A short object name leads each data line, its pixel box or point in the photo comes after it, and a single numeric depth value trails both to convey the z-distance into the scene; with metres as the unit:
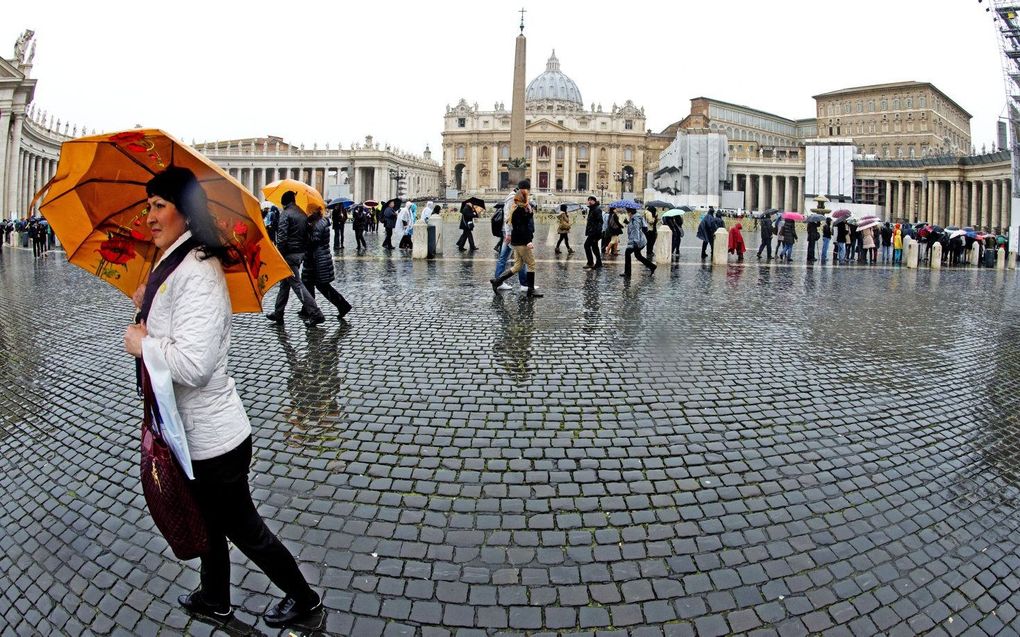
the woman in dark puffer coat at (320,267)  9.51
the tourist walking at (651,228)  20.16
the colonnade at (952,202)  51.38
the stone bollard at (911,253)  21.57
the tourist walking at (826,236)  22.72
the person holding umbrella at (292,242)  9.47
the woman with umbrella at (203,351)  2.68
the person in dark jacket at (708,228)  21.56
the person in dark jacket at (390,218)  24.42
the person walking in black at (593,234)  16.33
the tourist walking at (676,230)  21.91
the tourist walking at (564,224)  21.81
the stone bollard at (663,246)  19.06
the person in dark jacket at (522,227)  11.27
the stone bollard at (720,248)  19.58
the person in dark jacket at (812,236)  22.31
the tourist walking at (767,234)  23.28
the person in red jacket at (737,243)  21.34
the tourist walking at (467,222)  21.84
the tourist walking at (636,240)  15.05
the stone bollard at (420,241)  18.91
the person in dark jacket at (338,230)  21.79
